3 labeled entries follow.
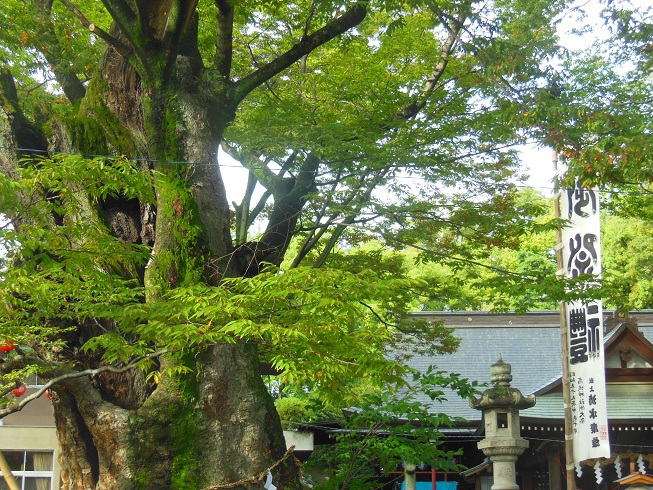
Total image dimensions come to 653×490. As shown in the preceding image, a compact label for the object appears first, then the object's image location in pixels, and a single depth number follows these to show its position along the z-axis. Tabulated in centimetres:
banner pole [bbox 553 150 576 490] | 1219
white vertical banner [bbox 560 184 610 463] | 1200
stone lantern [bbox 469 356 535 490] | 1064
